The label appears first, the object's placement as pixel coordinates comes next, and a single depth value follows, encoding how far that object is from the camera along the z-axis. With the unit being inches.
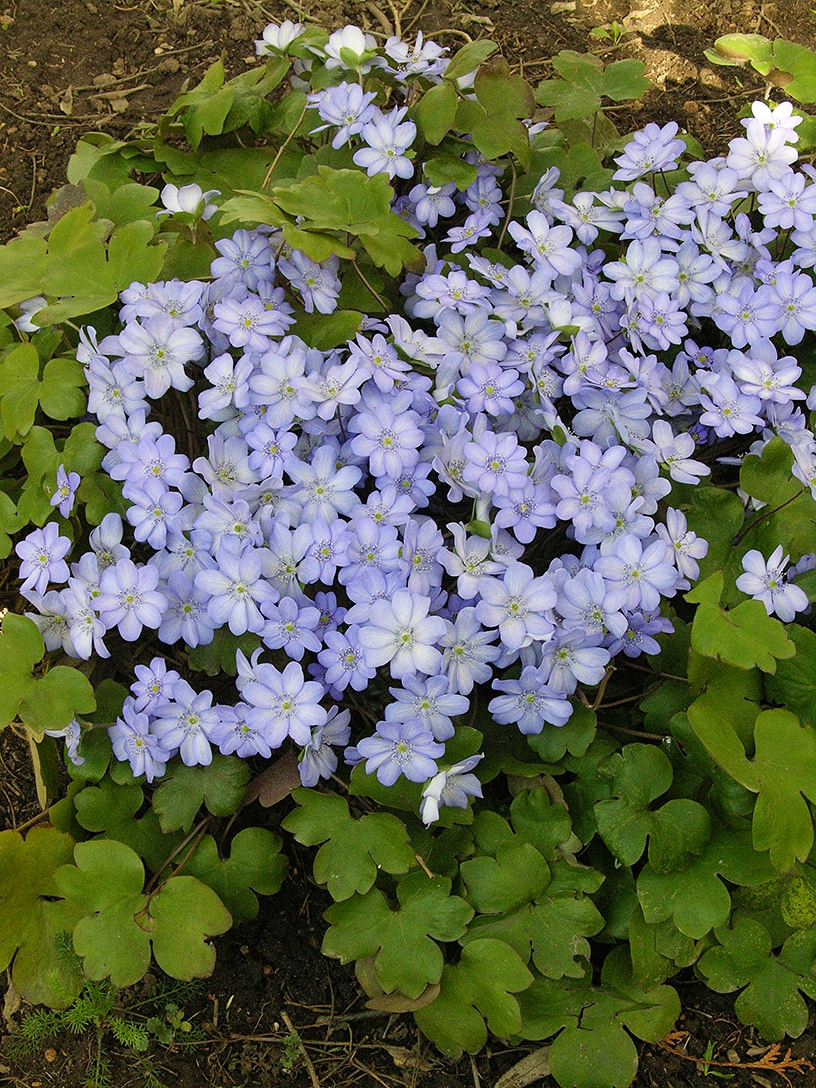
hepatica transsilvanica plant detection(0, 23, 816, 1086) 18.8
